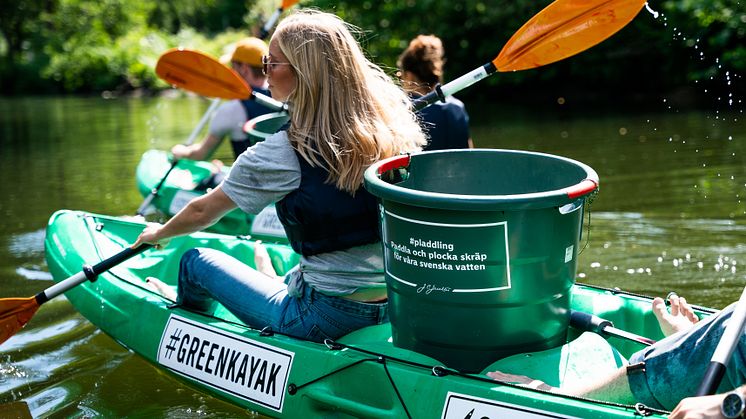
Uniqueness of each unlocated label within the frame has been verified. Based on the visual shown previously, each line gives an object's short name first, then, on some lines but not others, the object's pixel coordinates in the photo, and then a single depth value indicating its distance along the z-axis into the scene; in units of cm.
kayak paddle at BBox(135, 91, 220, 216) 624
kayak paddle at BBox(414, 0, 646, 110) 373
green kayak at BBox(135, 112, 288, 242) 517
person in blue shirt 474
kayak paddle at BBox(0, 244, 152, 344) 367
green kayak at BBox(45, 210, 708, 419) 251
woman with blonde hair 280
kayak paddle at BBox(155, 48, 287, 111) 522
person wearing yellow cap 592
